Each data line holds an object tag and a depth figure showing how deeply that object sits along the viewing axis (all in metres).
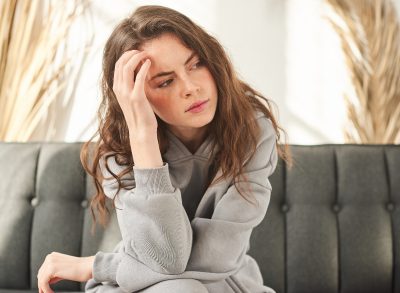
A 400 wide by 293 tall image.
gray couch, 1.75
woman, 1.20
